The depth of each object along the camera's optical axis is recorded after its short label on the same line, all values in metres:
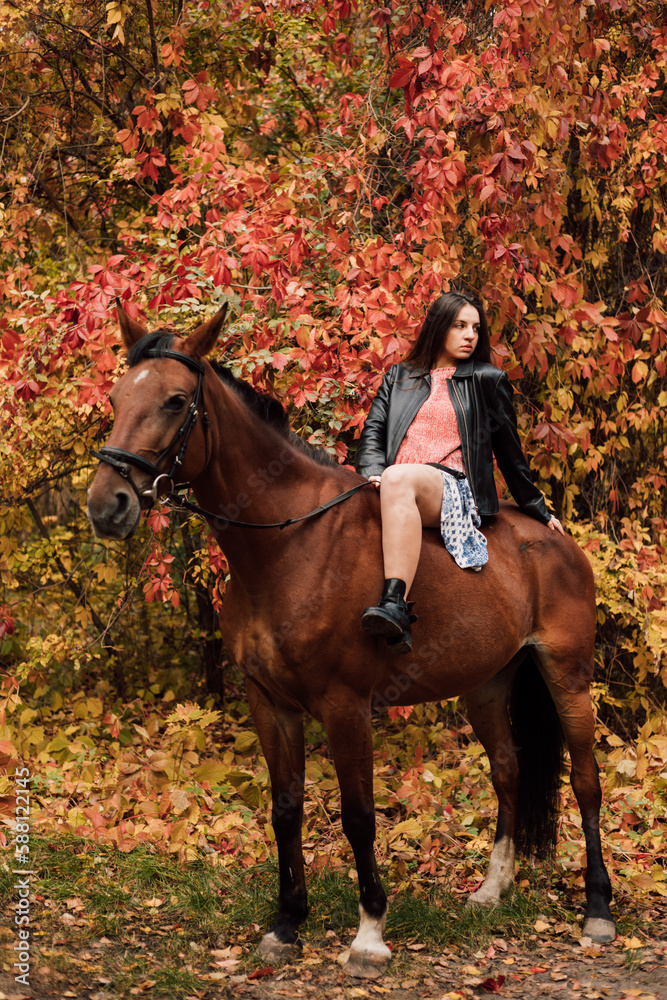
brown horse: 3.12
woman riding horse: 3.78
